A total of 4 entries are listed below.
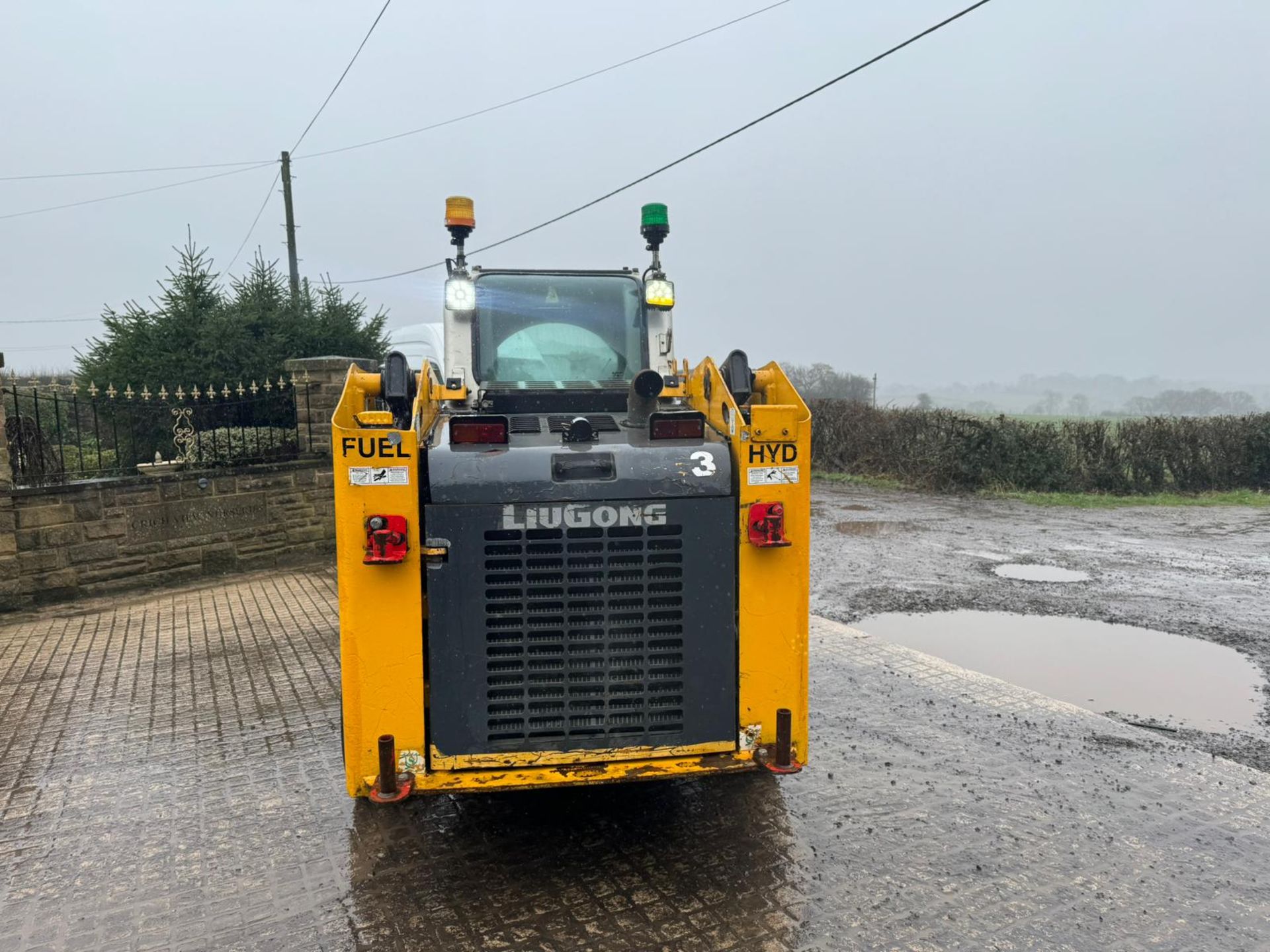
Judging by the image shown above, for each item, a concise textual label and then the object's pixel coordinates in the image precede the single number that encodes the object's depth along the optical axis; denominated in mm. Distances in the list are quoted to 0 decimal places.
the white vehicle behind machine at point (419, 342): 15320
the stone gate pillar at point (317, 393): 10328
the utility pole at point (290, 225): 20516
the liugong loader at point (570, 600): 3467
